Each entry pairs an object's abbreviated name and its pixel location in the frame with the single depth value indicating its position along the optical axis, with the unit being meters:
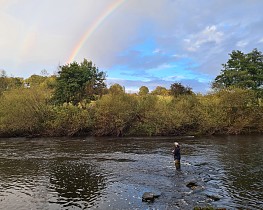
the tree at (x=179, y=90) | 60.22
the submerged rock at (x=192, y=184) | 16.67
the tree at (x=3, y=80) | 78.07
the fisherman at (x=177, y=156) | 20.82
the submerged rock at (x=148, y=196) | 14.44
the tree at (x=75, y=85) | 54.79
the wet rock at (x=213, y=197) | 14.38
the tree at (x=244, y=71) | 55.94
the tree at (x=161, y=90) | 96.23
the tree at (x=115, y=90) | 52.59
